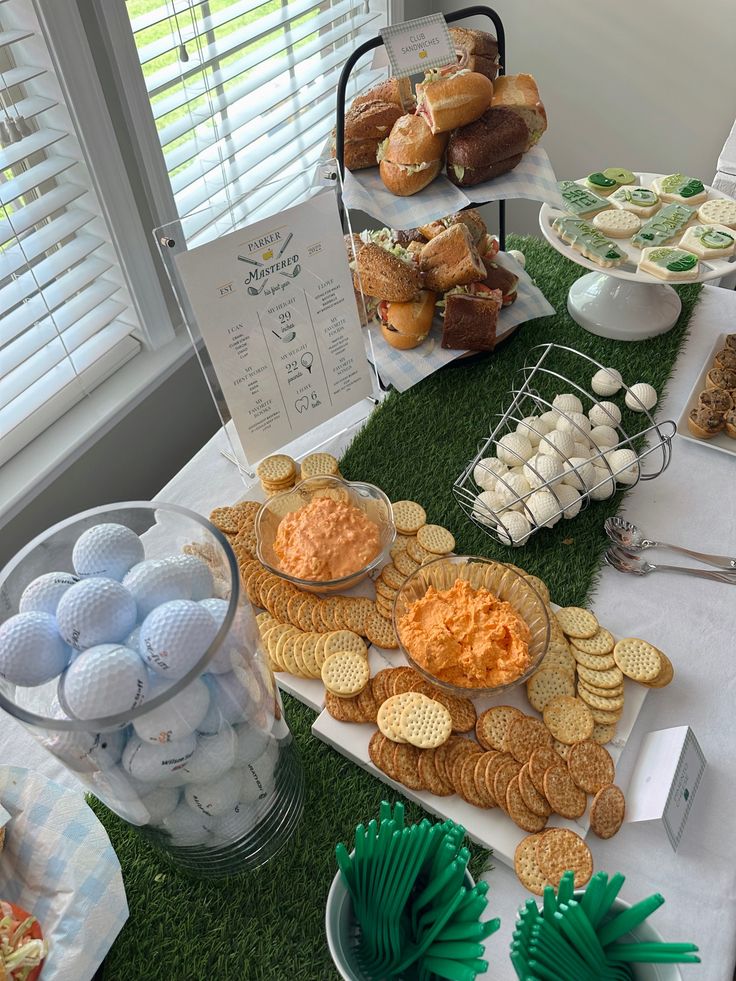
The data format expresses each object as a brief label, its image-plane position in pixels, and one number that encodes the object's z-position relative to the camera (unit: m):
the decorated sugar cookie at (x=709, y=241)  1.25
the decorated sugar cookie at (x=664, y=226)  1.31
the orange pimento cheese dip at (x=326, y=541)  0.97
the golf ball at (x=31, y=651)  0.57
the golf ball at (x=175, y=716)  0.55
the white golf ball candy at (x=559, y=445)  1.09
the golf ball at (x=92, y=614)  0.58
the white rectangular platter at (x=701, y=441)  1.19
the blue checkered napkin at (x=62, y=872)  0.67
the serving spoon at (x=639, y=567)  1.02
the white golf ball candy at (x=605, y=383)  1.27
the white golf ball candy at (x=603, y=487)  1.09
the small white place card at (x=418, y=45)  1.07
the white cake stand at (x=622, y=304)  1.37
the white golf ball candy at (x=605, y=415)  1.18
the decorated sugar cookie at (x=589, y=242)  1.26
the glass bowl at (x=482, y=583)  0.90
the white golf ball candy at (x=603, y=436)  1.16
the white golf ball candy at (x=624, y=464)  1.11
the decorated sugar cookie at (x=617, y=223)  1.33
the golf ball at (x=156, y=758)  0.57
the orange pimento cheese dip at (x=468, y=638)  0.84
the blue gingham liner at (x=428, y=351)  1.28
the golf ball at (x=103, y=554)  0.64
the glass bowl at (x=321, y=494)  1.01
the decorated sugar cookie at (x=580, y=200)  1.37
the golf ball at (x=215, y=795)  0.63
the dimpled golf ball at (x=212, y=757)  0.60
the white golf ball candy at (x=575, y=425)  1.12
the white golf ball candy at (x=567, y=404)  1.20
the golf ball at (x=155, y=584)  0.61
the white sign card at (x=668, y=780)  0.76
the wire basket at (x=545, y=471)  1.05
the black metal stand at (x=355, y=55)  1.08
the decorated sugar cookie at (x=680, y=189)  1.39
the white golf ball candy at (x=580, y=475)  1.07
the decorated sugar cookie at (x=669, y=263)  1.22
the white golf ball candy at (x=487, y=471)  1.10
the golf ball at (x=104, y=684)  0.54
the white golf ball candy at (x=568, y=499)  1.06
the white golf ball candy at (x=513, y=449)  1.11
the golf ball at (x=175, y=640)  0.56
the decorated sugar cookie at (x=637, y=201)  1.38
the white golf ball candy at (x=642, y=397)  1.23
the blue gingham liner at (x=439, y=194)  1.14
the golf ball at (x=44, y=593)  0.61
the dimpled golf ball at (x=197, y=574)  0.63
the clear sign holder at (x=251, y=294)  0.99
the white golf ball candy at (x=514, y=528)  1.04
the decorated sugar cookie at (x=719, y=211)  1.32
